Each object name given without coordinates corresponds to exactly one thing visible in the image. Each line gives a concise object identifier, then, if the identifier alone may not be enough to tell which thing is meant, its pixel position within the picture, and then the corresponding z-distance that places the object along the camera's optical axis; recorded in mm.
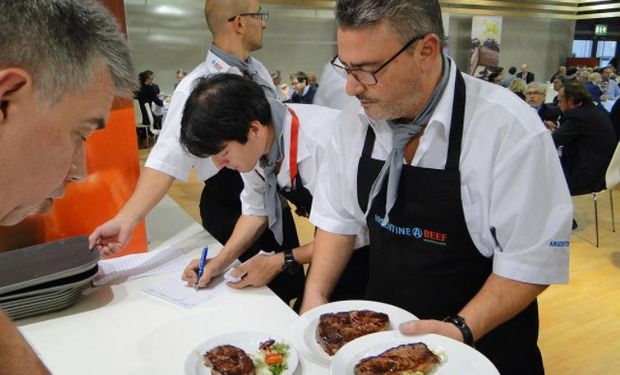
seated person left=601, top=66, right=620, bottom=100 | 9227
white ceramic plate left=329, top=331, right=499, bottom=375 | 967
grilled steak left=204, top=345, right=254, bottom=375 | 1029
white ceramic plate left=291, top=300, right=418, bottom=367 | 1088
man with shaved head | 1738
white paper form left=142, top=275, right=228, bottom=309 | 1415
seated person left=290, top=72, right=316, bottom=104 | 9016
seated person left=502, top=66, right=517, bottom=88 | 9545
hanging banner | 12805
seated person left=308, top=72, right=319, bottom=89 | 9753
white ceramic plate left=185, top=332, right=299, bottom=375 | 1057
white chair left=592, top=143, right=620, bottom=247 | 3914
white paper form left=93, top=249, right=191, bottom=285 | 1606
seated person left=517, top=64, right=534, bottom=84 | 11805
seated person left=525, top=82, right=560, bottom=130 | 6027
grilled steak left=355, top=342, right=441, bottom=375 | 968
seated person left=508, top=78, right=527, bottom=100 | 7064
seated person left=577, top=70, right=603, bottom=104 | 7328
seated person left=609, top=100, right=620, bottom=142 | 5809
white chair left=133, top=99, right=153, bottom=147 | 8438
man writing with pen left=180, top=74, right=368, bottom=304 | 1512
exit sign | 13867
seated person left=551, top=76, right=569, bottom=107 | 8122
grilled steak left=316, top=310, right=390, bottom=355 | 1095
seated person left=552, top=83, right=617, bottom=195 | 4344
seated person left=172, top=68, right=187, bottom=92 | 9852
